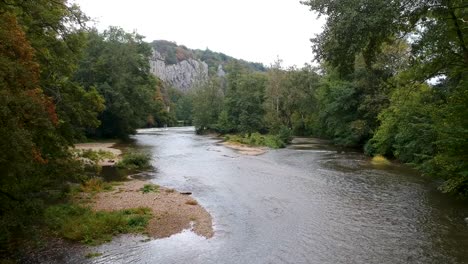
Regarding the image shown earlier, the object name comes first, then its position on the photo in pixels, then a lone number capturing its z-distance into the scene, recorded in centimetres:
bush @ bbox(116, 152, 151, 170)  2980
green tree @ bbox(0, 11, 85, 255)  831
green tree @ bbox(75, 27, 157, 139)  5241
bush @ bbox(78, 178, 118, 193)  2078
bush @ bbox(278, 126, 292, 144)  5452
